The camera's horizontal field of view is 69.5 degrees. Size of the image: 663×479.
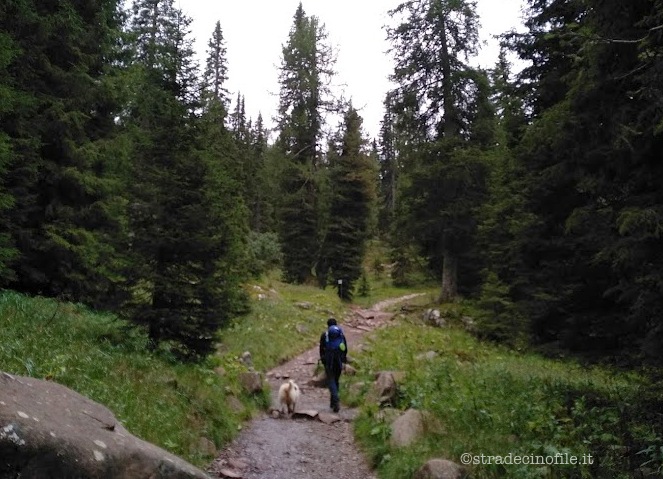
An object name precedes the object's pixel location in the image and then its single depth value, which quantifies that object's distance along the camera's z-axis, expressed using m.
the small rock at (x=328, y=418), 10.84
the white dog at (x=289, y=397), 11.07
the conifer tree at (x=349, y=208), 31.34
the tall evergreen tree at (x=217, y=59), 46.84
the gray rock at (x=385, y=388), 10.58
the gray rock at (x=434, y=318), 23.16
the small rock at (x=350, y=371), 14.49
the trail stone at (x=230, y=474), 7.00
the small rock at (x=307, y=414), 11.06
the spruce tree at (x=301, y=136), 33.81
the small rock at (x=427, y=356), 14.16
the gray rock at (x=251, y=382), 11.70
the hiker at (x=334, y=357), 11.71
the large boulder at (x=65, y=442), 3.24
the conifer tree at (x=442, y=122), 24.73
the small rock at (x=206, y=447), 7.50
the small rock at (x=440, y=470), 6.01
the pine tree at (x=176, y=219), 10.10
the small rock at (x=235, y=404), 10.07
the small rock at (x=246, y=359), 14.81
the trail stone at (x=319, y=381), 14.65
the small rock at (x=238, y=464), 7.53
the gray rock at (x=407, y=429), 7.85
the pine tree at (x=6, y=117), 10.53
